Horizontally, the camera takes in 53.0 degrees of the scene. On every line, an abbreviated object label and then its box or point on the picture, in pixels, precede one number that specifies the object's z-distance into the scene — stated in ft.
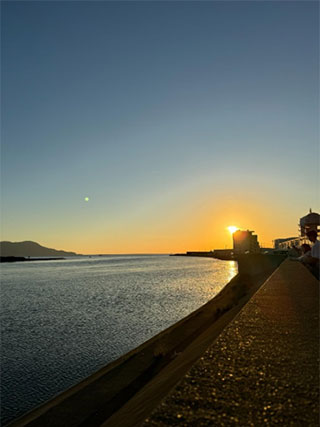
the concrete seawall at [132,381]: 22.67
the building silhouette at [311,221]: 45.57
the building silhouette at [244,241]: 439.63
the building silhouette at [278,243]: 247.81
